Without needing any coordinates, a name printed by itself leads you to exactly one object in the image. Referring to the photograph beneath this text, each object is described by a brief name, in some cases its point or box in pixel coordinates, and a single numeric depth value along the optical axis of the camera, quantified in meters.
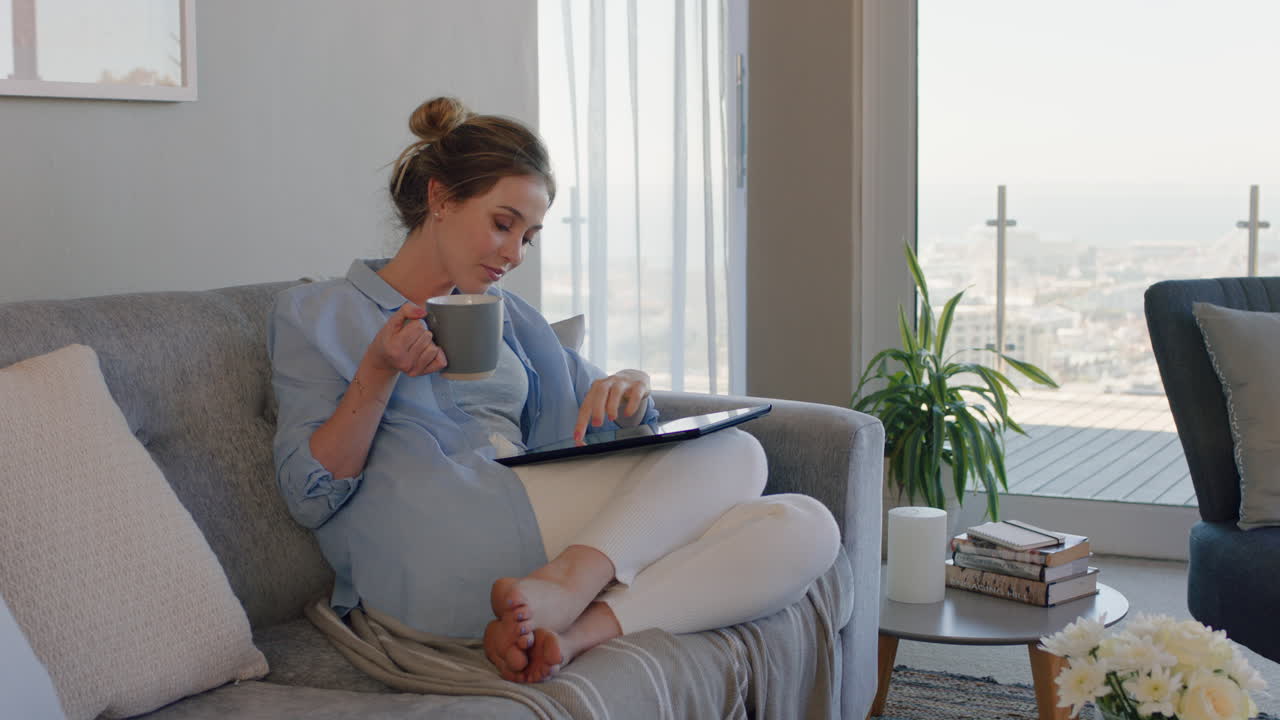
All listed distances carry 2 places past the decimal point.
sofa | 1.42
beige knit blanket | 1.34
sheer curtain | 3.17
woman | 1.53
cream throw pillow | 1.17
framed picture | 1.69
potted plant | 3.05
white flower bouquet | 1.14
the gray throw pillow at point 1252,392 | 2.14
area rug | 2.34
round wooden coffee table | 1.90
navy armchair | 2.01
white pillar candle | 2.08
